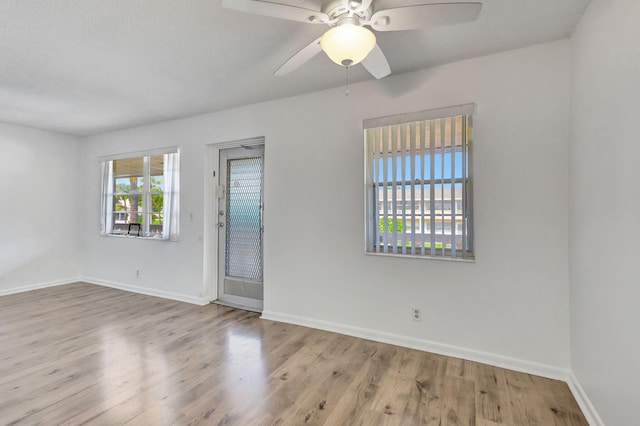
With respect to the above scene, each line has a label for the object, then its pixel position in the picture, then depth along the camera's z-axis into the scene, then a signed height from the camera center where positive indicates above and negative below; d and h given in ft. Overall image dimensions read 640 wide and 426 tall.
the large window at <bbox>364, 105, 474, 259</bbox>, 8.27 +0.97
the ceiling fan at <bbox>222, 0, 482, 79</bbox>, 4.71 +3.31
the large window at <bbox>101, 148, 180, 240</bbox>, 13.60 +1.03
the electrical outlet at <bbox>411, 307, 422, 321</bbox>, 8.71 -2.78
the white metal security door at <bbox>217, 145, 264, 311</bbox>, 12.30 -0.46
